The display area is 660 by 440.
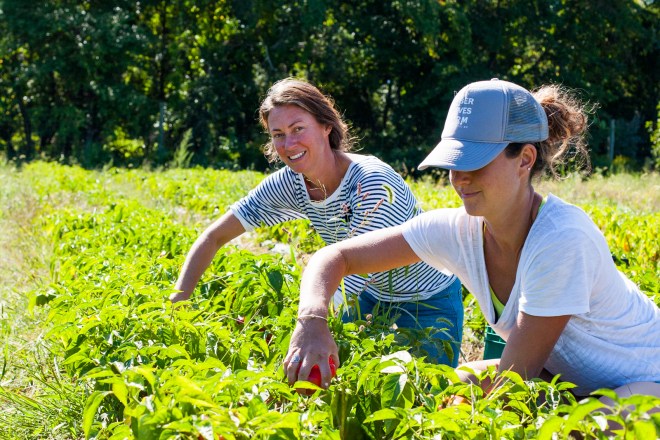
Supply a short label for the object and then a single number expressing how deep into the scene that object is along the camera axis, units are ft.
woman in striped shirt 10.94
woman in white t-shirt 7.40
